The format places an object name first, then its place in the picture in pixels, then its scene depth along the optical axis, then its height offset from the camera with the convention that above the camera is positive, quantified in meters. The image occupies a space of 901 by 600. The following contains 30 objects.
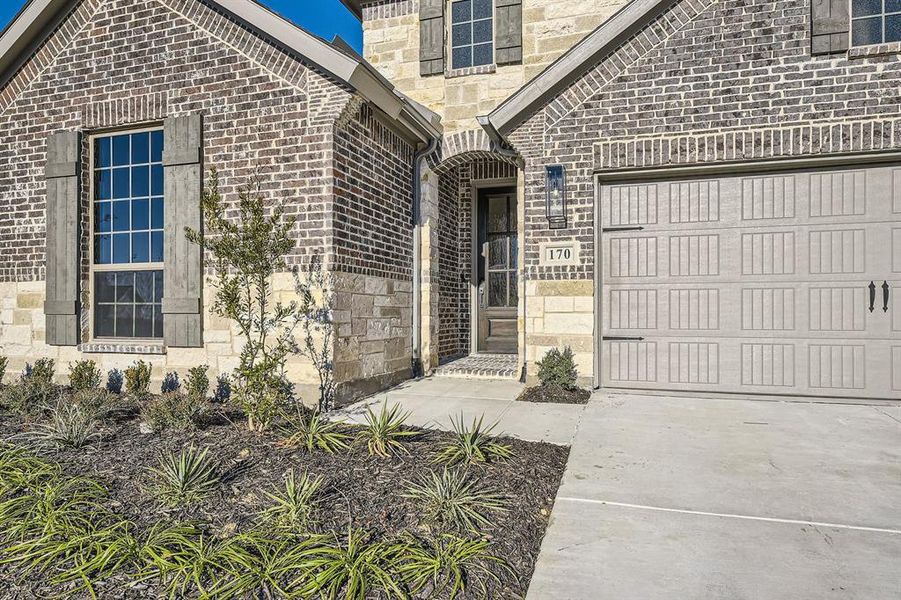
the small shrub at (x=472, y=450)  3.83 -1.09
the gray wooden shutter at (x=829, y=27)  5.73 +2.88
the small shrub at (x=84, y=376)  6.36 -0.92
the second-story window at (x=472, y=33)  8.20 +4.02
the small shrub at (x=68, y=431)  4.19 -1.06
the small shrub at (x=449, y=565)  2.34 -1.21
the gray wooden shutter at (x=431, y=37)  8.17 +3.97
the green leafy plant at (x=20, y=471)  3.33 -1.13
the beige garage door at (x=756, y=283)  5.89 +0.18
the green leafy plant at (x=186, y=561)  2.31 -1.20
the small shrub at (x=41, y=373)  6.22 -0.89
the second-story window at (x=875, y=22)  5.70 +2.92
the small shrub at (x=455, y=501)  2.89 -1.15
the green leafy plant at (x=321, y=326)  5.78 -0.29
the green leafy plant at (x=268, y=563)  2.29 -1.20
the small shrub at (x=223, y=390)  6.07 -1.03
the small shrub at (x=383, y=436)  4.00 -1.05
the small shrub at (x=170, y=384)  6.32 -1.00
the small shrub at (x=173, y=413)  4.66 -1.00
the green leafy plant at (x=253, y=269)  4.52 +0.25
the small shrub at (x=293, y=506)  2.84 -1.14
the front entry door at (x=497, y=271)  9.34 +0.48
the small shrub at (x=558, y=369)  6.36 -0.83
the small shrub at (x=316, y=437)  4.11 -1.07
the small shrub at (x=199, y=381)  5.92 -0.91
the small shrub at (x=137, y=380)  6.23 -0.94
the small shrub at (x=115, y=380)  6.64 -1.00
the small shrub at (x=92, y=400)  4.98 -0.99
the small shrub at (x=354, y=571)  2.26 -1.19
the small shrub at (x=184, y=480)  3.15 -1.10
